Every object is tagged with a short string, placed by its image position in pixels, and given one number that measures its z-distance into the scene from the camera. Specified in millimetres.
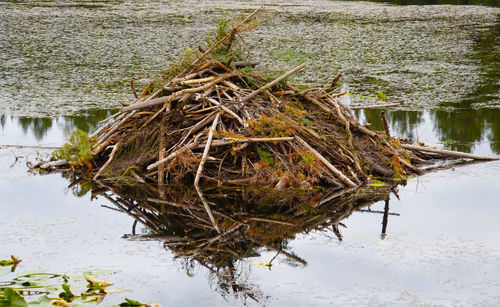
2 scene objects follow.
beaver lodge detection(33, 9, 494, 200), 14484
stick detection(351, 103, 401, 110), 17027
